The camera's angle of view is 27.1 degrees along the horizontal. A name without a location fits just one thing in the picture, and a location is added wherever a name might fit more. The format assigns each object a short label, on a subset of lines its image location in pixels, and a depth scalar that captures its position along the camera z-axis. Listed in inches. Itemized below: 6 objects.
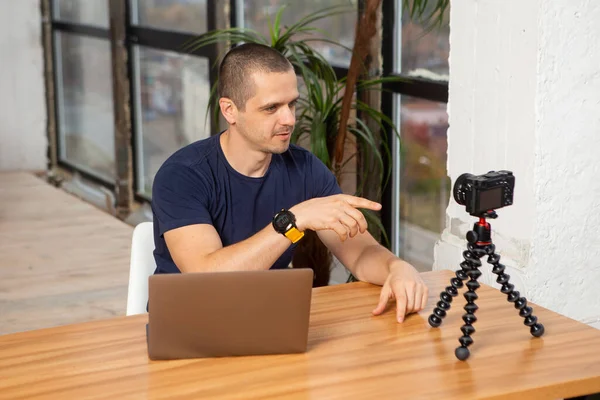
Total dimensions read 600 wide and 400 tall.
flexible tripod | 99.4
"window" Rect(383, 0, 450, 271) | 162.8
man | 112.5
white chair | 121.4
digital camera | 98.2
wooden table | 92.0
